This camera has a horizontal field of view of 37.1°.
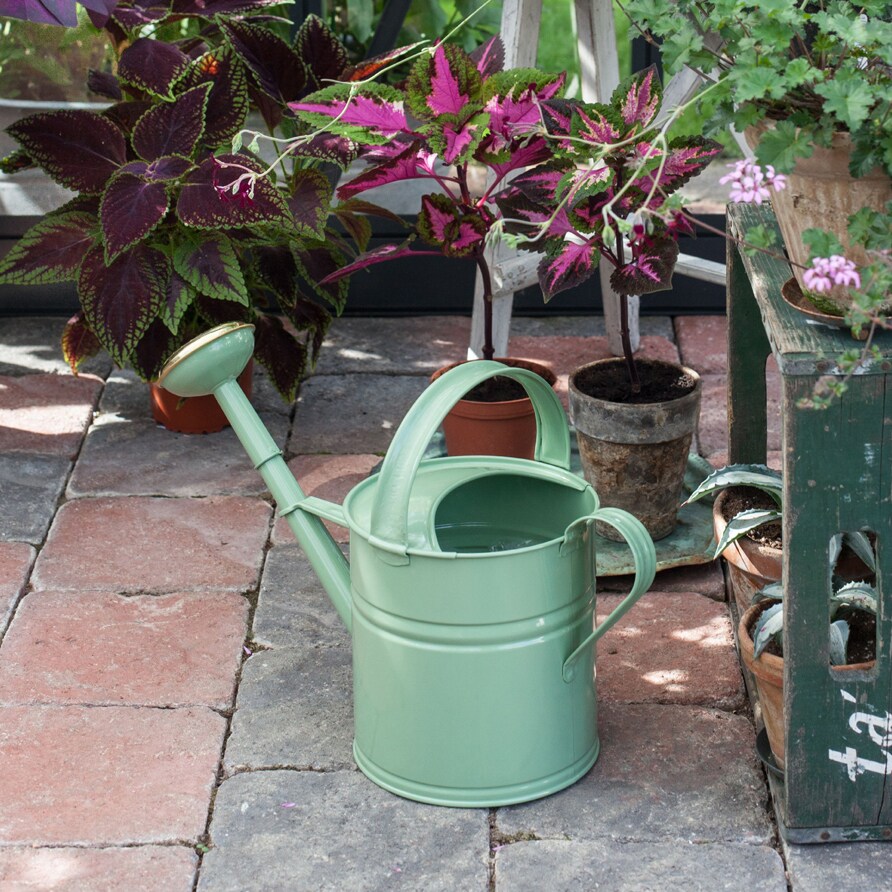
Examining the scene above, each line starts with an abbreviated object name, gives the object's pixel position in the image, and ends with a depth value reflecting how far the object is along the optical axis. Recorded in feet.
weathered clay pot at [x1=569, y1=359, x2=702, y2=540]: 7.95
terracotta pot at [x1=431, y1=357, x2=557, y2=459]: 8.65
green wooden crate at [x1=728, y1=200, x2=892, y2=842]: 5.36
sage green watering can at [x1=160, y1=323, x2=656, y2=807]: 5.95
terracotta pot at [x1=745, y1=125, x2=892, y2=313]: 5.30
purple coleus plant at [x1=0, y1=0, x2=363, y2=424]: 8.87
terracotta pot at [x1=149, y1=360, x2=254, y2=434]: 10.29
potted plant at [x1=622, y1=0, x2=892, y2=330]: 5.00
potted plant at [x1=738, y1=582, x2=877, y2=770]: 6.03
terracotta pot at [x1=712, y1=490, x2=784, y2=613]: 6.75
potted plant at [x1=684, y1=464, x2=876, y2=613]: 6.55
